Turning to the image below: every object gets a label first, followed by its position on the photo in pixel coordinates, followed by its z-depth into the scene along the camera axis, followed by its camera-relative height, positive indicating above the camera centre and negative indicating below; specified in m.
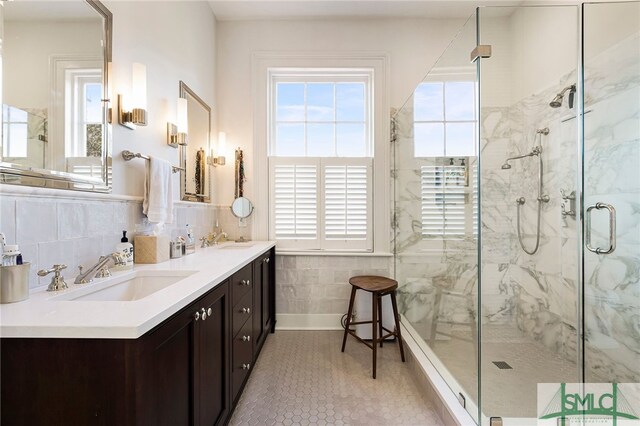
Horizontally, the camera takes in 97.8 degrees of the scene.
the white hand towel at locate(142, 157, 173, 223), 1.57 +0.10
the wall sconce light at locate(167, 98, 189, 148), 1.92 +0.58
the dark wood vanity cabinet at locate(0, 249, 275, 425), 0.67 -0.43
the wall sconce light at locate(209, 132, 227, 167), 2.60 +0.50
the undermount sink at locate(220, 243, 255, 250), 2.28 -0.30
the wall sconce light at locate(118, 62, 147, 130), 1.43 +0.55
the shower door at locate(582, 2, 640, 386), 1.58 +0.12
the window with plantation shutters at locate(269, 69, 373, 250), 2.72 +0.27
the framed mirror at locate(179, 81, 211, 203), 2.14 +0.48
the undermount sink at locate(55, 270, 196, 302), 1.07 -0.33
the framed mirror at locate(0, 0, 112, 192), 0.93 +0.44
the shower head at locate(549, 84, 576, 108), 1.80 +0.77
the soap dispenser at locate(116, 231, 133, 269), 1.36 -0.20
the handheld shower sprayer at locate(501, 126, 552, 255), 1.97 +0.15
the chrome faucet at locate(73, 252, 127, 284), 1.06 -0.25
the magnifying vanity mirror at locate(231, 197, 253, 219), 2.70 +0.03
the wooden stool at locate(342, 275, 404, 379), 2.03 -0.64
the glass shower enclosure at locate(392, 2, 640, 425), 1.56 +0.04
